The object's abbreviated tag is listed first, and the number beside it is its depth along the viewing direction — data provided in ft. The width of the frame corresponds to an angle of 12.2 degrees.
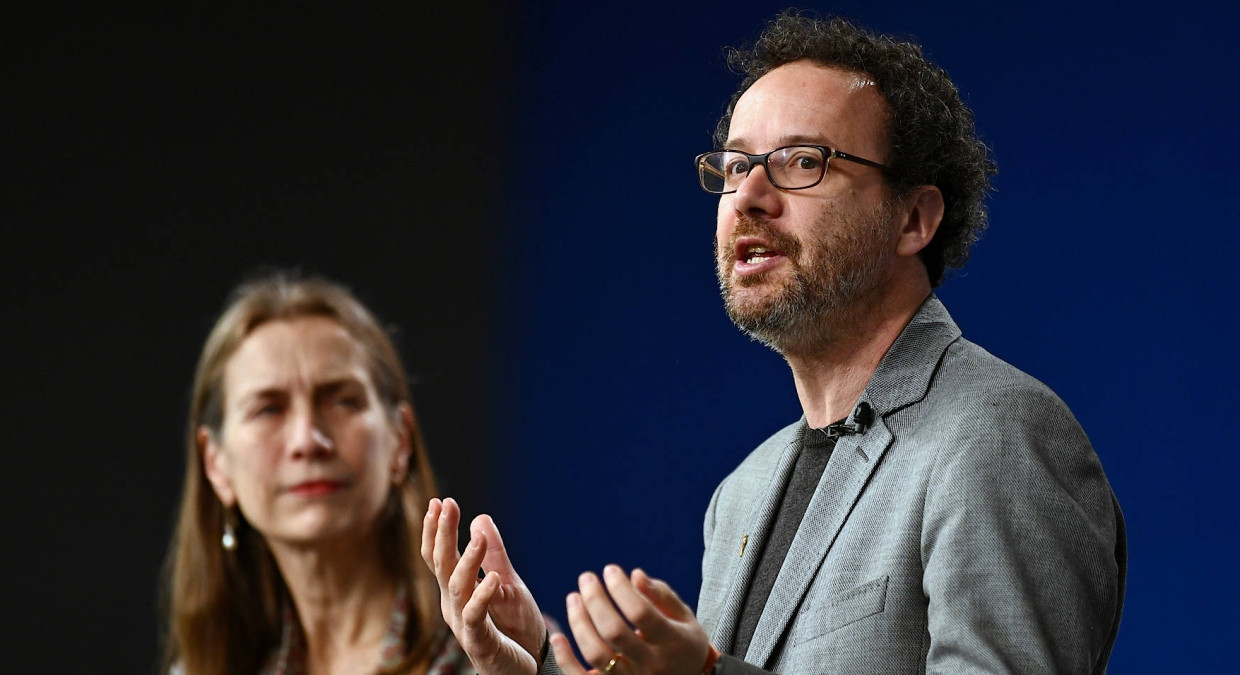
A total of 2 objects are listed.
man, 14.96
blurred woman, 16.73
